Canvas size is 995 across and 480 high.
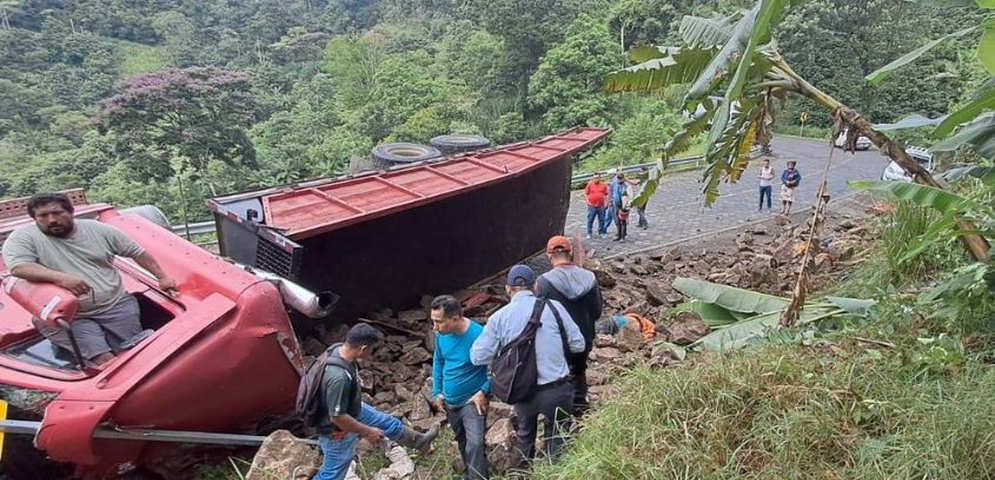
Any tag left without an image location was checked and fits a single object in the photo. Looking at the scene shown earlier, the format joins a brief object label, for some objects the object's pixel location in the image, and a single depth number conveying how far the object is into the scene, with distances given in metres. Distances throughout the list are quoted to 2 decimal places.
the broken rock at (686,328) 4.76
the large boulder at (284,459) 3.55
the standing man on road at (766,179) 11.65
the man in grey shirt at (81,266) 3.80
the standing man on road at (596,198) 9.95
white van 10.79
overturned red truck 3.63
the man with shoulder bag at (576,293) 3.69
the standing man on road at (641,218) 10.81
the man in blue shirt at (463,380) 3.47
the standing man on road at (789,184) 11.18
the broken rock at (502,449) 3.55
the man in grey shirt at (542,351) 3.28
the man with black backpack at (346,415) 3.34
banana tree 3.46
